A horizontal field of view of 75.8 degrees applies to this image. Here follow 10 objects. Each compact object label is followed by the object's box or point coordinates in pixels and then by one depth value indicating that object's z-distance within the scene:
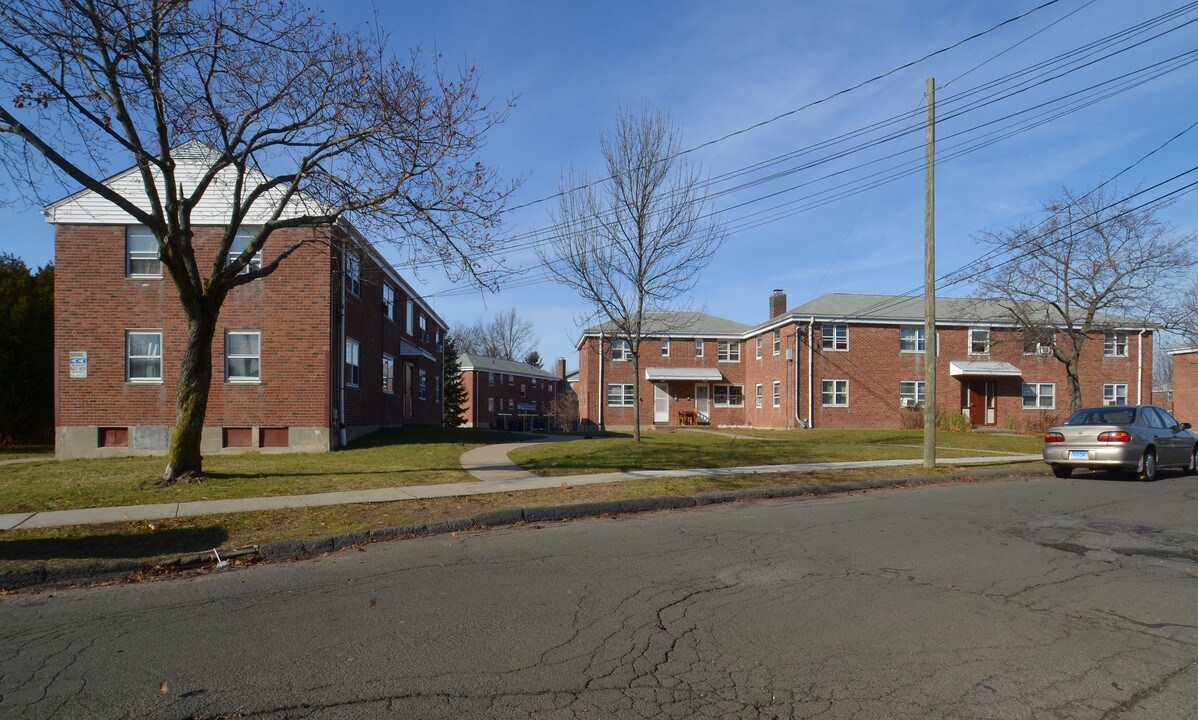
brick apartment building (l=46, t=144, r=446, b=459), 18.84
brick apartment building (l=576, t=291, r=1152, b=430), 36.31
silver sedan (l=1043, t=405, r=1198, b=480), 14.24
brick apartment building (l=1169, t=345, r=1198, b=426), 44.28
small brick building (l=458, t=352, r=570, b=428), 58.97
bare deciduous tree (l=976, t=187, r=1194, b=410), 26.08
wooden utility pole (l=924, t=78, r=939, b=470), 15.70
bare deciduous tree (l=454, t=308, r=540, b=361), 83.50
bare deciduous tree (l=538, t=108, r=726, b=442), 19.41
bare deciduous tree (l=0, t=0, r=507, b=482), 10.48
